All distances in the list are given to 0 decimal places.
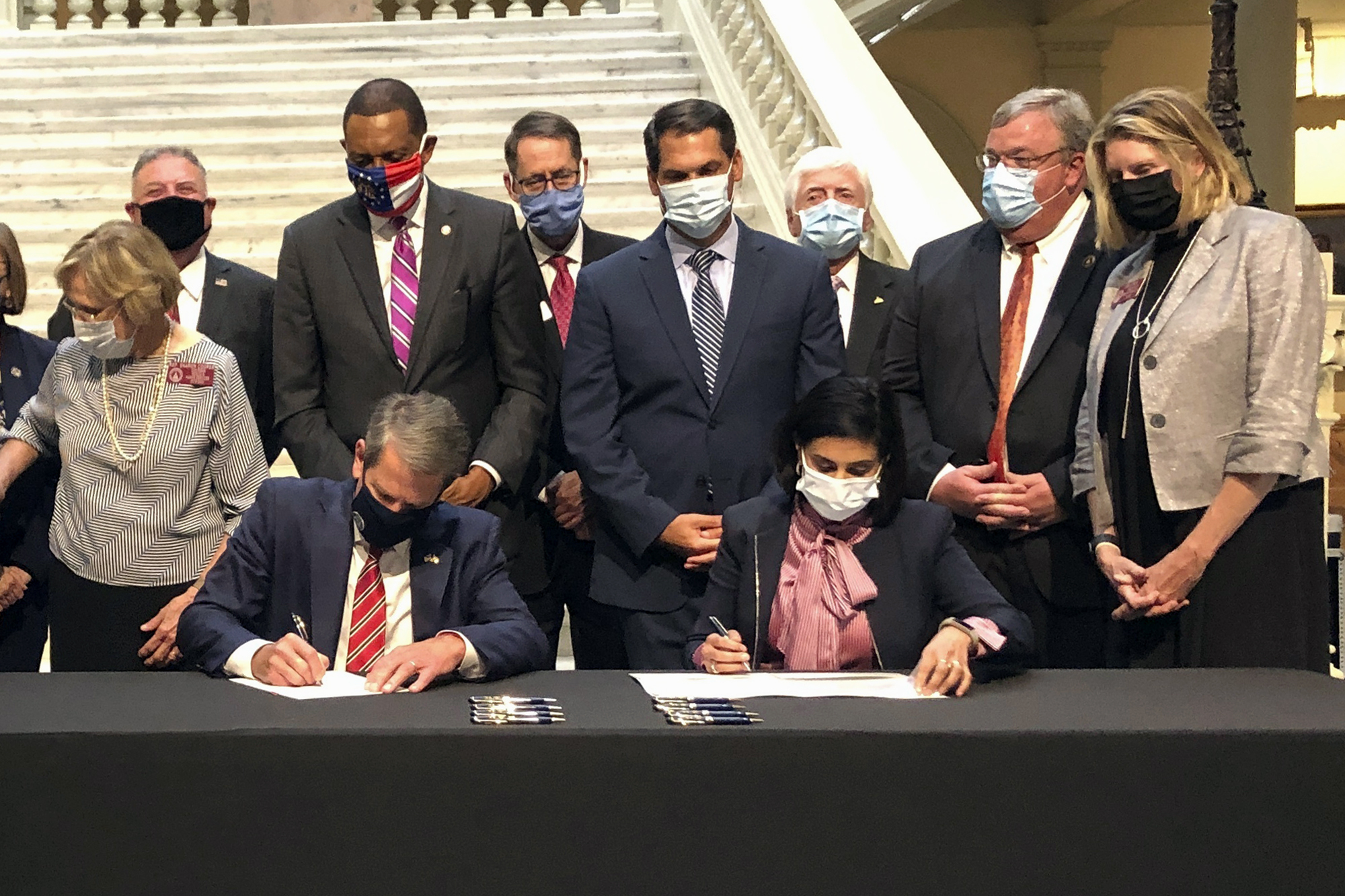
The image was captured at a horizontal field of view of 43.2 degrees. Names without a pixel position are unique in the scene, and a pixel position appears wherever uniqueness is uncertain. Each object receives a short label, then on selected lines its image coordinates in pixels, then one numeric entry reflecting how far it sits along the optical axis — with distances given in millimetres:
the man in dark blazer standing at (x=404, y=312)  3869
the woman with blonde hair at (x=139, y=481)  3699
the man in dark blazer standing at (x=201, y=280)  4305
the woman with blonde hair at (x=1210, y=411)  3270
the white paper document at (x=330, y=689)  2771
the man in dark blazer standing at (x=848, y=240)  4230
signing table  2400
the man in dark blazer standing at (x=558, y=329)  4125
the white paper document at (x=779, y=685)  2768
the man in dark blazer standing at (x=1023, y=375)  3658
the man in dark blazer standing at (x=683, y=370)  3697
